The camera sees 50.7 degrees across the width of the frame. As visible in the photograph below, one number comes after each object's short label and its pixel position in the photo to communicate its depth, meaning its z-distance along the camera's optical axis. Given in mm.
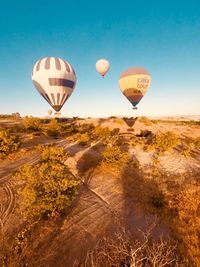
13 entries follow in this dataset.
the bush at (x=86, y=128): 38047
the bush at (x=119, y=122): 43531
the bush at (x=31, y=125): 34750
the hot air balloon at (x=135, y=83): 40469
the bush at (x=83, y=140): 25562
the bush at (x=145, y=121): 43297
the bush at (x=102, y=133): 32088
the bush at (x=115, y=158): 16344
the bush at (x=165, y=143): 22205
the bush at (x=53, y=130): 32406
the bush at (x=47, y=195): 9266
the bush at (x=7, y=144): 18766
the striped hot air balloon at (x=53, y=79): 36469
